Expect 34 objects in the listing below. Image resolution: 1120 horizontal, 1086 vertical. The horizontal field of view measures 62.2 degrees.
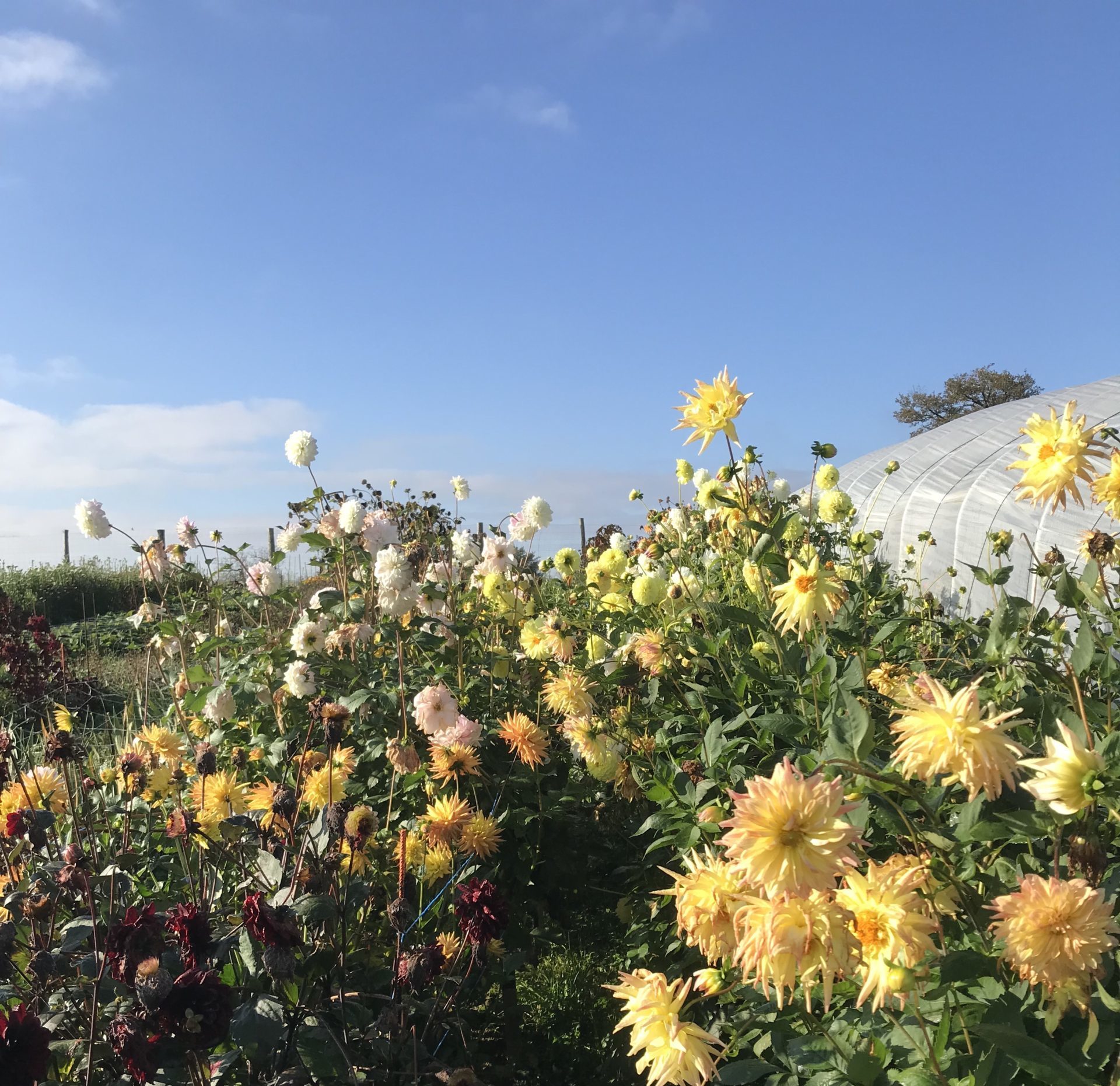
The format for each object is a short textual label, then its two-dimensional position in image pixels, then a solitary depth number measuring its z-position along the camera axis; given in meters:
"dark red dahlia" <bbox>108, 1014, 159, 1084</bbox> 1.04
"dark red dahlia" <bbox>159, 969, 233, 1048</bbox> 1.07
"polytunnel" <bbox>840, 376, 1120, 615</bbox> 6.23
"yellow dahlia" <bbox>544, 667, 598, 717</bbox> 2.20
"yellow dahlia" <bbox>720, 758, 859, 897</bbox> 0.86
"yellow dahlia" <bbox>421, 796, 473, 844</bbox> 1.90
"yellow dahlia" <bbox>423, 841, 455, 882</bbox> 1.99
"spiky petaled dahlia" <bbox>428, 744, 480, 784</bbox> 2.04
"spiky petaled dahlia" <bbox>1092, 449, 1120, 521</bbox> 1.49
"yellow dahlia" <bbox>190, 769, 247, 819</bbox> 2.09
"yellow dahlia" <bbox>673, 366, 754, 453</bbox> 1.88
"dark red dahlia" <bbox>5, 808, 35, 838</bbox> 1.60
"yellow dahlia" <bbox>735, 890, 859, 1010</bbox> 0.92
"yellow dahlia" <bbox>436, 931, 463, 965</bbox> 1.76
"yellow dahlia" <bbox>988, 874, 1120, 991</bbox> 0.94
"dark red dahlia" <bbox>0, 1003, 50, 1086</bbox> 0.95
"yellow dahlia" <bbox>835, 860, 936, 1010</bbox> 0.94
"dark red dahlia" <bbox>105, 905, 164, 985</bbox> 1.18
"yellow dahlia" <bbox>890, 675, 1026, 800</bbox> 0.98
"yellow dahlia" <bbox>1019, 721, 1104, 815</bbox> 0.95
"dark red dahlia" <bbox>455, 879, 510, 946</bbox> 1.42
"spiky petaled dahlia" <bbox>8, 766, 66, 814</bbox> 2.07
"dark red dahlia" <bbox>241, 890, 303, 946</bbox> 1.18
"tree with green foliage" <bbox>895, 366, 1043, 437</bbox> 27.16
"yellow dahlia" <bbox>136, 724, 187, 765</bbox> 2.34
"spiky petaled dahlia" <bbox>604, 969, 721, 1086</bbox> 1.08
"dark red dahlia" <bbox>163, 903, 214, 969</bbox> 1.18
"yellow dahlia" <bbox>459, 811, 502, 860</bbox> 1.97
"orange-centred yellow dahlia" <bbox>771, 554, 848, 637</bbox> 1.68
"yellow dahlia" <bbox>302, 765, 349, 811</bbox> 2.01
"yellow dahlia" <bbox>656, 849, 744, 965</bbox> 1.06
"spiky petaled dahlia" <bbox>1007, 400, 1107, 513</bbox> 1.44
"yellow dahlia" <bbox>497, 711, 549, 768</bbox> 2.13
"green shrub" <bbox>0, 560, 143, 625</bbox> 14.70
